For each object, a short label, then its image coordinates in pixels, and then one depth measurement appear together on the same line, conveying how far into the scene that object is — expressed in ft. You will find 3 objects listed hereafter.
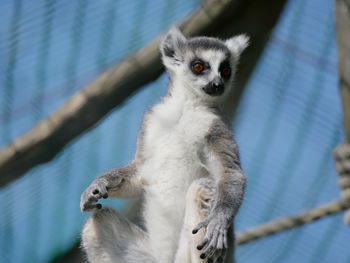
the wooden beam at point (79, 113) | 19.67
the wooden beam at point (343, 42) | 22.11
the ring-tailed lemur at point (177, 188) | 18.38
